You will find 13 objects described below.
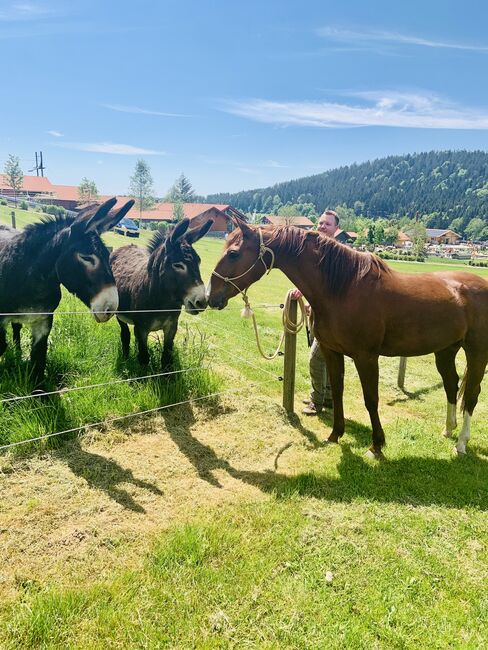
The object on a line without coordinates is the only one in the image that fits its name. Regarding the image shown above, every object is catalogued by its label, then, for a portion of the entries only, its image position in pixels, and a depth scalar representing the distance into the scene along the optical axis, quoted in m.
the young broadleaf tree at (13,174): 39.88
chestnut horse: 3.63
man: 4.78
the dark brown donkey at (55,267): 3.51
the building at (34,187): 46.73
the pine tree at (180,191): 86.77
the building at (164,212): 61.38
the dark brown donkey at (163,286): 4.16
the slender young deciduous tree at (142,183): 54.20
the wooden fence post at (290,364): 4.73
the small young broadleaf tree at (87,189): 46.38
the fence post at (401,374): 6.08
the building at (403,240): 109.11
